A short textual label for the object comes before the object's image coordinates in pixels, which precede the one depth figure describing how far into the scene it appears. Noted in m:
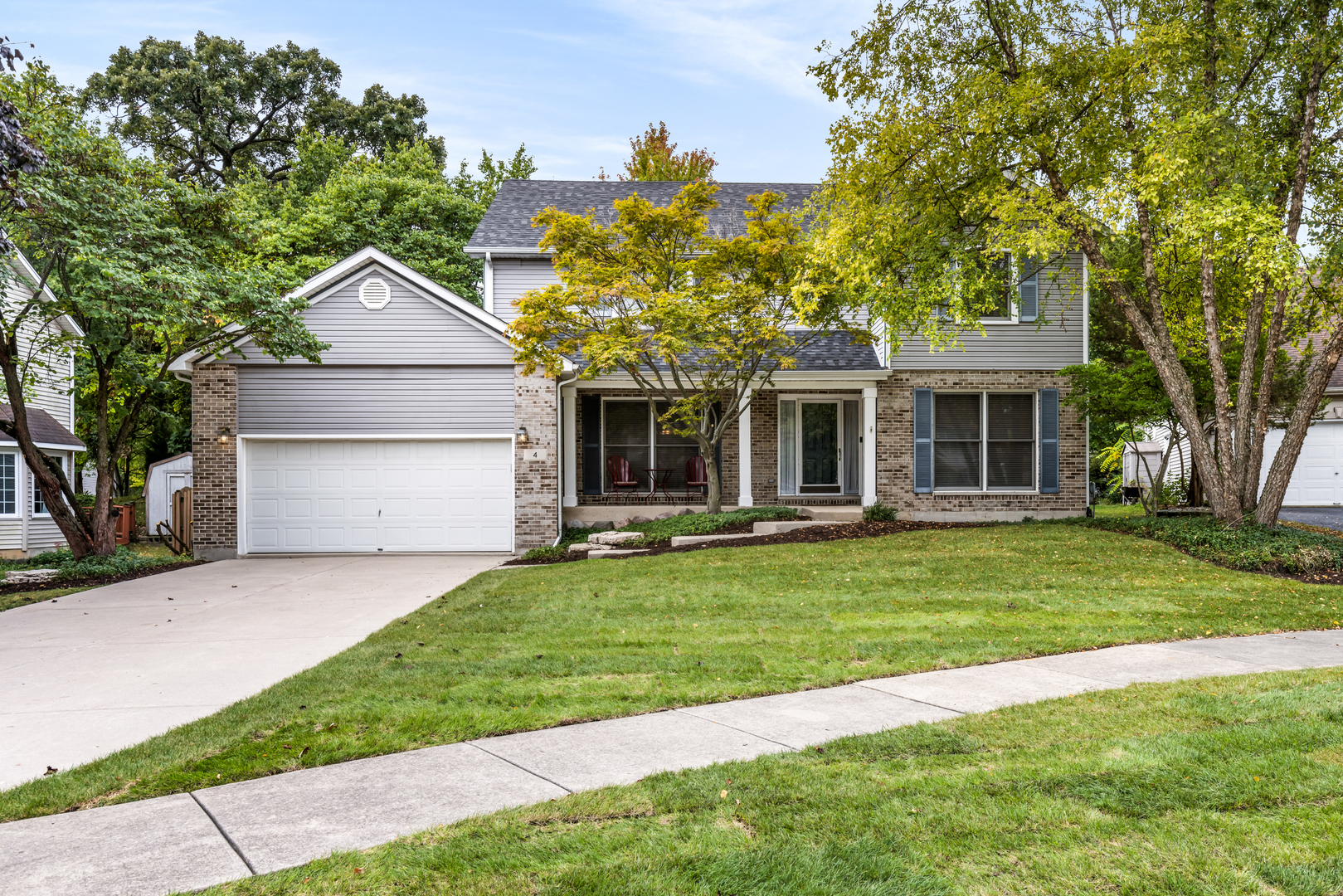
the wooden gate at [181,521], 17.53
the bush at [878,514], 15.96
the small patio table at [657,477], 17.88
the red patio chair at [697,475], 17.78
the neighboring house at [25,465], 18.33
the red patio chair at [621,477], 17.67
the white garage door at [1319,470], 21.02
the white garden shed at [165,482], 21.61
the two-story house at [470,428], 15.13
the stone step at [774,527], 14.80
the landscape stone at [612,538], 14.46
